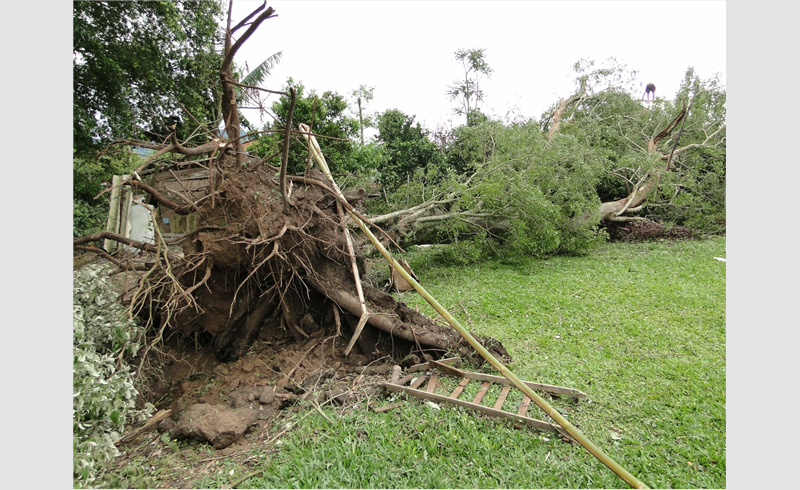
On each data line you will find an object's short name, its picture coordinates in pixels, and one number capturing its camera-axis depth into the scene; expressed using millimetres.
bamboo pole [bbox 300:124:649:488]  2514
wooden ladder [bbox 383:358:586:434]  3277
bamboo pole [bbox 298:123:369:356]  4121
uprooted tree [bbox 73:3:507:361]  4039
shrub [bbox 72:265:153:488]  2762
